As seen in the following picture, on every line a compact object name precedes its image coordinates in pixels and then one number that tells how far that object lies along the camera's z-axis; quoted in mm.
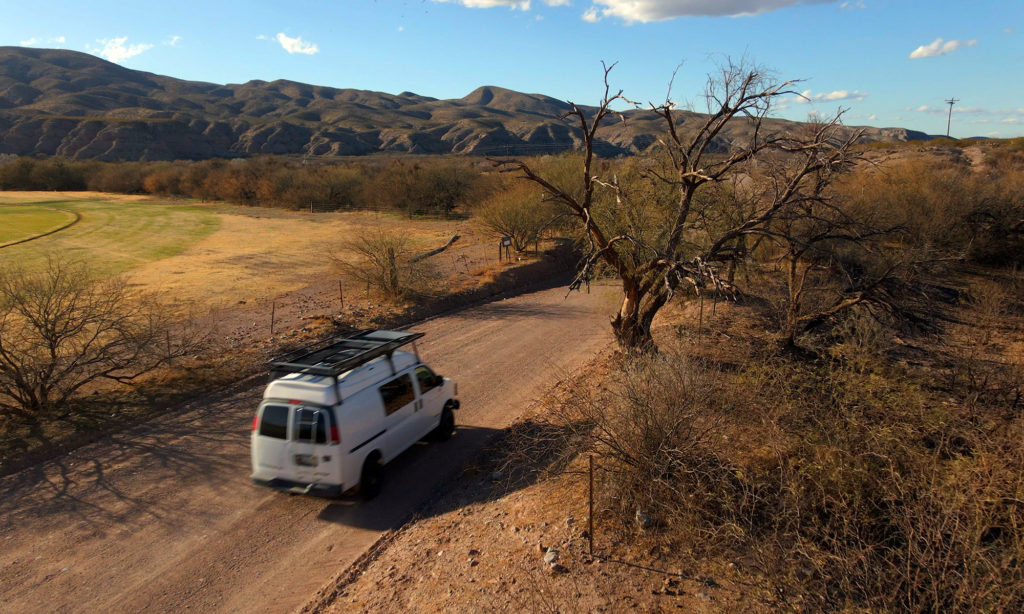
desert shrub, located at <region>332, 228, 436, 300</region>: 18594
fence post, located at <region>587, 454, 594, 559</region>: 5562
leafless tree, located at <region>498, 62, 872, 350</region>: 8781
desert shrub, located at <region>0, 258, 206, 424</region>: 9977
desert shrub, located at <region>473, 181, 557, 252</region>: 26969
